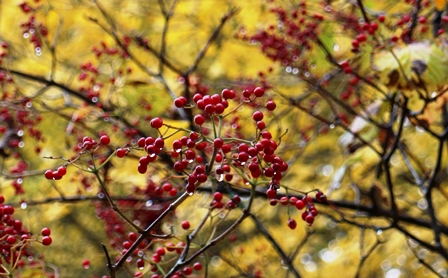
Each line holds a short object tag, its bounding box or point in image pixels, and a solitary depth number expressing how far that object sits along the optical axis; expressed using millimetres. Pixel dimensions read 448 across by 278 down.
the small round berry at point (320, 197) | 1552
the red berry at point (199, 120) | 1492
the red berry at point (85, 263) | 1699
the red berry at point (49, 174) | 1522
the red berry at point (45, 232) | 1552
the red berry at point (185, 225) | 1632
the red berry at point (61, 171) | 1505
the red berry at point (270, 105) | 1508
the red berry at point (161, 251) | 1589
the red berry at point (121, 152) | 1496
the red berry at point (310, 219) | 1533
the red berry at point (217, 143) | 1424
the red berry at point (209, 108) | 1464
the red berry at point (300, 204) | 1559
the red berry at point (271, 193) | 1491
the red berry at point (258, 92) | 1540
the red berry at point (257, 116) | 1493
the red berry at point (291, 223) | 1569
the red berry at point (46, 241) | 1533
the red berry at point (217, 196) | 1555
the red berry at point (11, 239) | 1534
